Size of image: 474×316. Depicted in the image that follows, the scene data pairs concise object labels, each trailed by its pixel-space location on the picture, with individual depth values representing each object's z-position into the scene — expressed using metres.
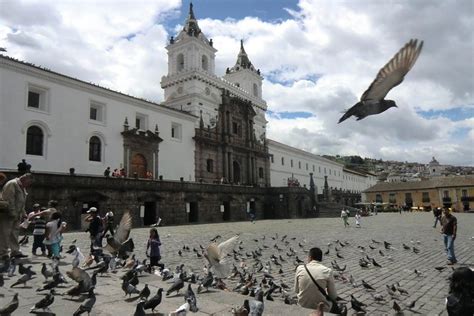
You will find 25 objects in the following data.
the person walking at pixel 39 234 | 9.44
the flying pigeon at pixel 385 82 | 2.93
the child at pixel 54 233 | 8.97
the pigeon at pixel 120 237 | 7.97
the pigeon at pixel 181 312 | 4.21
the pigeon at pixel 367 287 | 6.86
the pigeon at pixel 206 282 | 6.29
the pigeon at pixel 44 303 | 4.57
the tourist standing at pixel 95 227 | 10.62
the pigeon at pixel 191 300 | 4.93
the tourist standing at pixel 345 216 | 26.12
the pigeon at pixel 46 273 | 6.25
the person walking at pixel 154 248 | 8.78
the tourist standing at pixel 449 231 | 10.29
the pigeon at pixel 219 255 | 6.07
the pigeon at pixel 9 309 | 4.20
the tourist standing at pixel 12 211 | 6.98
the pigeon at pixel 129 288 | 5.54
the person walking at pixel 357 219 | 26.47
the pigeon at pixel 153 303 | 4.68
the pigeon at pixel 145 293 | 5.04
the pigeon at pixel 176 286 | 5.66
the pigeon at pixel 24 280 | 5.86
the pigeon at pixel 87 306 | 4.35
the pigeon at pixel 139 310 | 4.23
